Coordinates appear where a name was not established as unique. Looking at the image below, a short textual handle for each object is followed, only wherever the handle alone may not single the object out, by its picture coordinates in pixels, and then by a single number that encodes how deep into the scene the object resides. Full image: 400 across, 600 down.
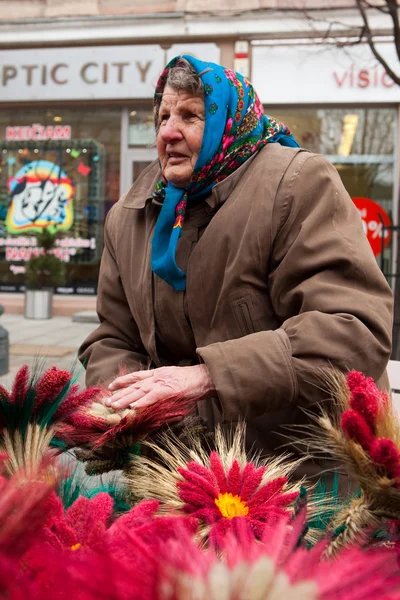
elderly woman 1.31
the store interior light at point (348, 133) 10.88
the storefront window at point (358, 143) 10.86
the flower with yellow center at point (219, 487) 0.93
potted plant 11.21
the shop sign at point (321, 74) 10.54
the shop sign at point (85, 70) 11.09
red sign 10.41
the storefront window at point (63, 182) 11.81
